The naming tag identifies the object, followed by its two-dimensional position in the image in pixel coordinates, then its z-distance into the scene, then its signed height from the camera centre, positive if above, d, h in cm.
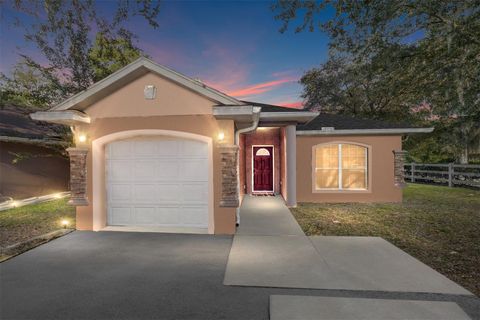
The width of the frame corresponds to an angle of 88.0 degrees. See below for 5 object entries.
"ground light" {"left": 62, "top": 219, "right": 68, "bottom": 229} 712 -165
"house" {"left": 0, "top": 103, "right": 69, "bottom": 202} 1053 +46
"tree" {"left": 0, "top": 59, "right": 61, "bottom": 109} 1190 +399
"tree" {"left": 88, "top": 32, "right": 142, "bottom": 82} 1433 +689
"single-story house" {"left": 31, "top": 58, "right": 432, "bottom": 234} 641 +45
